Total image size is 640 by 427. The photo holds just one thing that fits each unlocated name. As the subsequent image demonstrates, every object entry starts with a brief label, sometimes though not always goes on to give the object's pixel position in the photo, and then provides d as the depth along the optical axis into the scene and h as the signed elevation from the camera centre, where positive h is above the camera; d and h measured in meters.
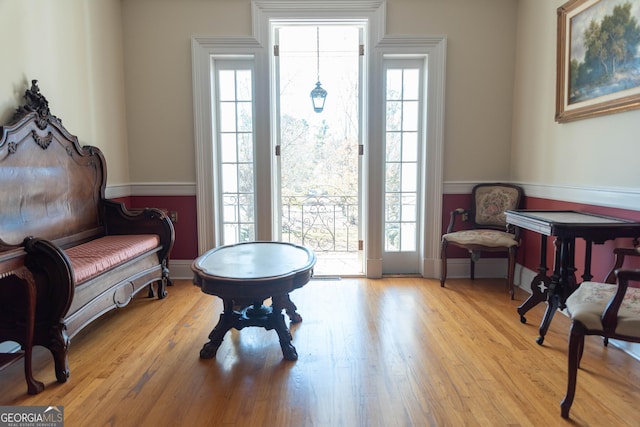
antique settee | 1.91 -0.40
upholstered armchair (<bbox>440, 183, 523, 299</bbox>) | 3.15 -0.45
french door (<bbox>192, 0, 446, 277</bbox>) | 3.56 +0.52
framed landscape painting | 2.25 +0.81
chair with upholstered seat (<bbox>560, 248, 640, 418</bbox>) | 1.57 -0.60
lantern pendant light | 3.70 +0.82
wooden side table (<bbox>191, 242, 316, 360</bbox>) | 1.99 -0.55
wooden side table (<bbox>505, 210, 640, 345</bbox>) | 2.17 -0.34
